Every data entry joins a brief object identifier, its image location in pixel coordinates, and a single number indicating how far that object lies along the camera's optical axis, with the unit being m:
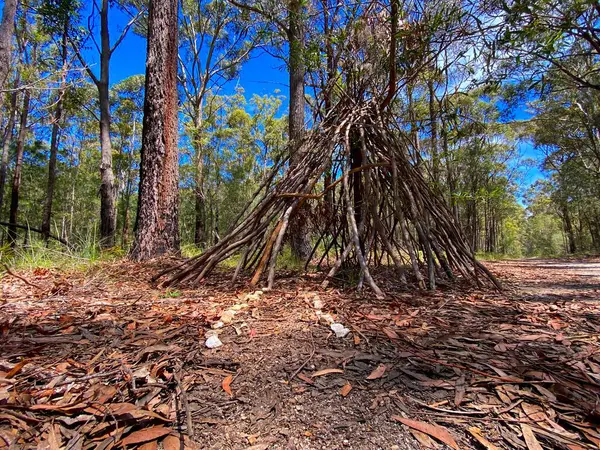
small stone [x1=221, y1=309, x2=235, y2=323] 1.45
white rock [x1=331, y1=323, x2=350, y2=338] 1.31
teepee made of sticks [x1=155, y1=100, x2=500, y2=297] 2.36
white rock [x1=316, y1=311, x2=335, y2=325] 1.46
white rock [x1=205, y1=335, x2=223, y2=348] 1.19
